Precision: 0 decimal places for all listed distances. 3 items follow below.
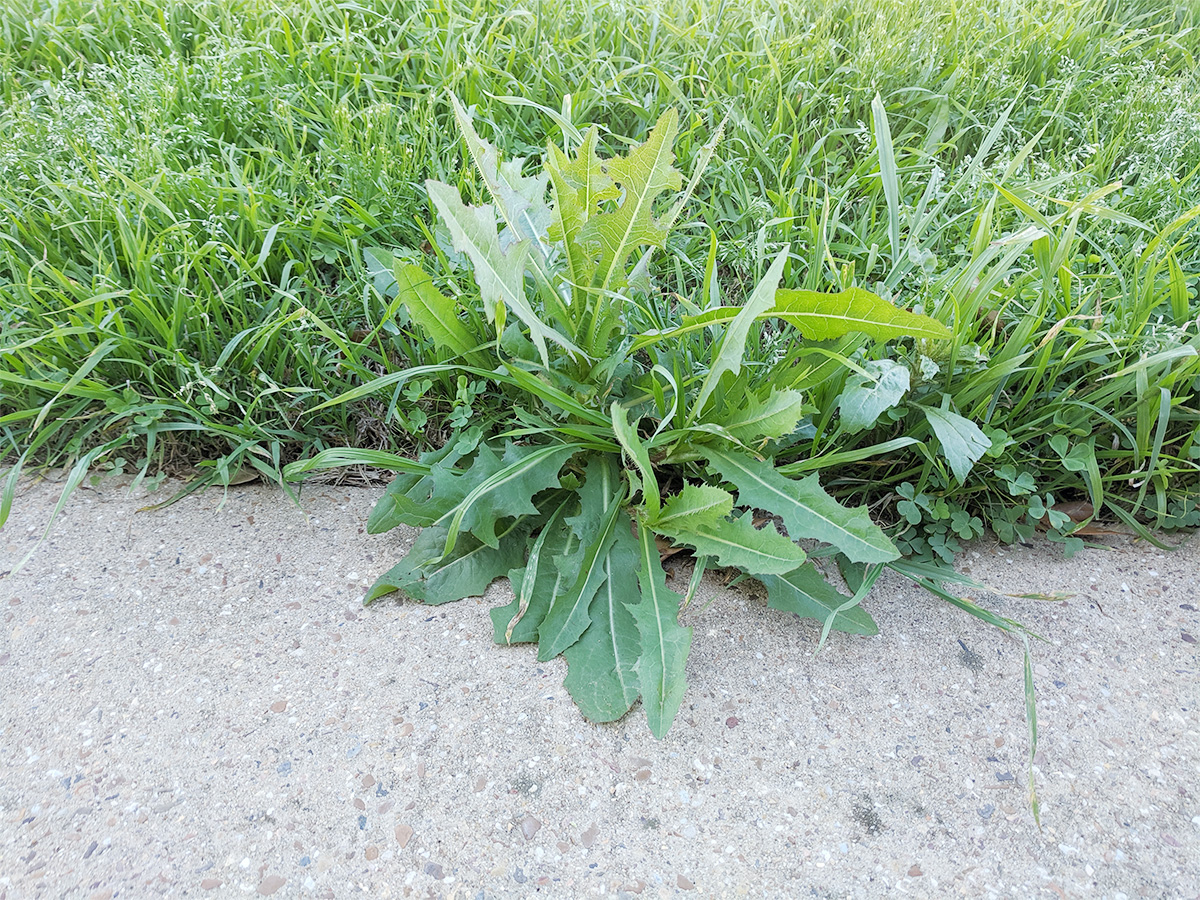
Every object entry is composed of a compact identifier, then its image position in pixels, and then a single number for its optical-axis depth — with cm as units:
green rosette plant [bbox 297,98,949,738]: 56
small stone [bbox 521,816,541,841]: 50
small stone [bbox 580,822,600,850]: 49
